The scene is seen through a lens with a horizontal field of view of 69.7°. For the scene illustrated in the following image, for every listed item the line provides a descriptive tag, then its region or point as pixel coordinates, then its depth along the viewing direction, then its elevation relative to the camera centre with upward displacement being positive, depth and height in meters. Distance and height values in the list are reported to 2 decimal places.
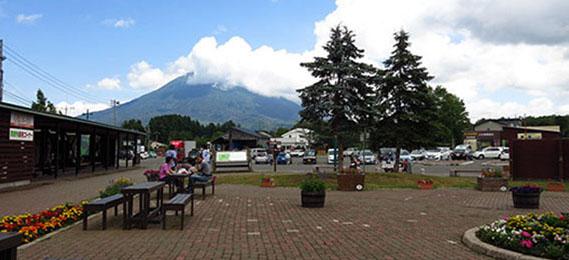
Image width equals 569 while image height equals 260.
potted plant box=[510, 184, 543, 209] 10.83 -1.23
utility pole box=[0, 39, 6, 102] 33.66 +6.62
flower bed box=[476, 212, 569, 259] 5.45 -1.22
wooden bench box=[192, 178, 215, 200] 12.11 -0.94
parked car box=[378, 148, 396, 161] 43.42 +0.03
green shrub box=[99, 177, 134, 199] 10.38 -0.90
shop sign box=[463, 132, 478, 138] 77.19 +3.21
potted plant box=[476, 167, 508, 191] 15.74 -1.20
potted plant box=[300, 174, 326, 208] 10.68 -1.10
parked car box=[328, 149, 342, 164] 39.88 -0.43
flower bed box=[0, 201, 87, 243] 6.79 -1.25
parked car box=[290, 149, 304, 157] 67.38 -0.34
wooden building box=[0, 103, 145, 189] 16.28 +0.59
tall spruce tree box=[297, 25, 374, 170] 19.12 +2.89
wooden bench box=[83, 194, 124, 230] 7.25 -0.95
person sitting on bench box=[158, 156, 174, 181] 12.11 -0.54
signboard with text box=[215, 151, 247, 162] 26.41 -0.24
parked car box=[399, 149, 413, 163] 38.25 -0.37
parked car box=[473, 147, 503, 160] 46.59 -0.26
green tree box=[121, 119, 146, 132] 121.15 +8.58
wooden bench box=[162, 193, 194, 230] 7.51 -0.98
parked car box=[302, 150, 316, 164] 41.59 -0.63
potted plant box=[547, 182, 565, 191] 16.06 -1.45
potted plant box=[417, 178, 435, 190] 16.98 -1.41
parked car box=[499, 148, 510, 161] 43.33 -0.46
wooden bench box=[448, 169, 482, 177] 23.05 -1.23
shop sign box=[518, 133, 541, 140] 38.44 +1.50
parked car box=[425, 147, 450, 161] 47.16 -0.45
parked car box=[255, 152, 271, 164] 43.00 -0.72
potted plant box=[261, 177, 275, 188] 17.09 -1.28
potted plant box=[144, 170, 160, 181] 13.50 -0.77
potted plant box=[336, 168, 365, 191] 15.65 -1.10
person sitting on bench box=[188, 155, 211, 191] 12.73 -0.67
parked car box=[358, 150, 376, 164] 40.50 -0.65
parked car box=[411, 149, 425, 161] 47.03 -0.45
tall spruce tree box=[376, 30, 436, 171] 22.48 +2.65
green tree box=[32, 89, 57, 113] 50.91 +6.47
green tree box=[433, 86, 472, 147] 77.50 +7.37
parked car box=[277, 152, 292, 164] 42.84 -0.69
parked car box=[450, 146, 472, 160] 46.88 -0.35
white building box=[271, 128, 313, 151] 111.88 +2.51
